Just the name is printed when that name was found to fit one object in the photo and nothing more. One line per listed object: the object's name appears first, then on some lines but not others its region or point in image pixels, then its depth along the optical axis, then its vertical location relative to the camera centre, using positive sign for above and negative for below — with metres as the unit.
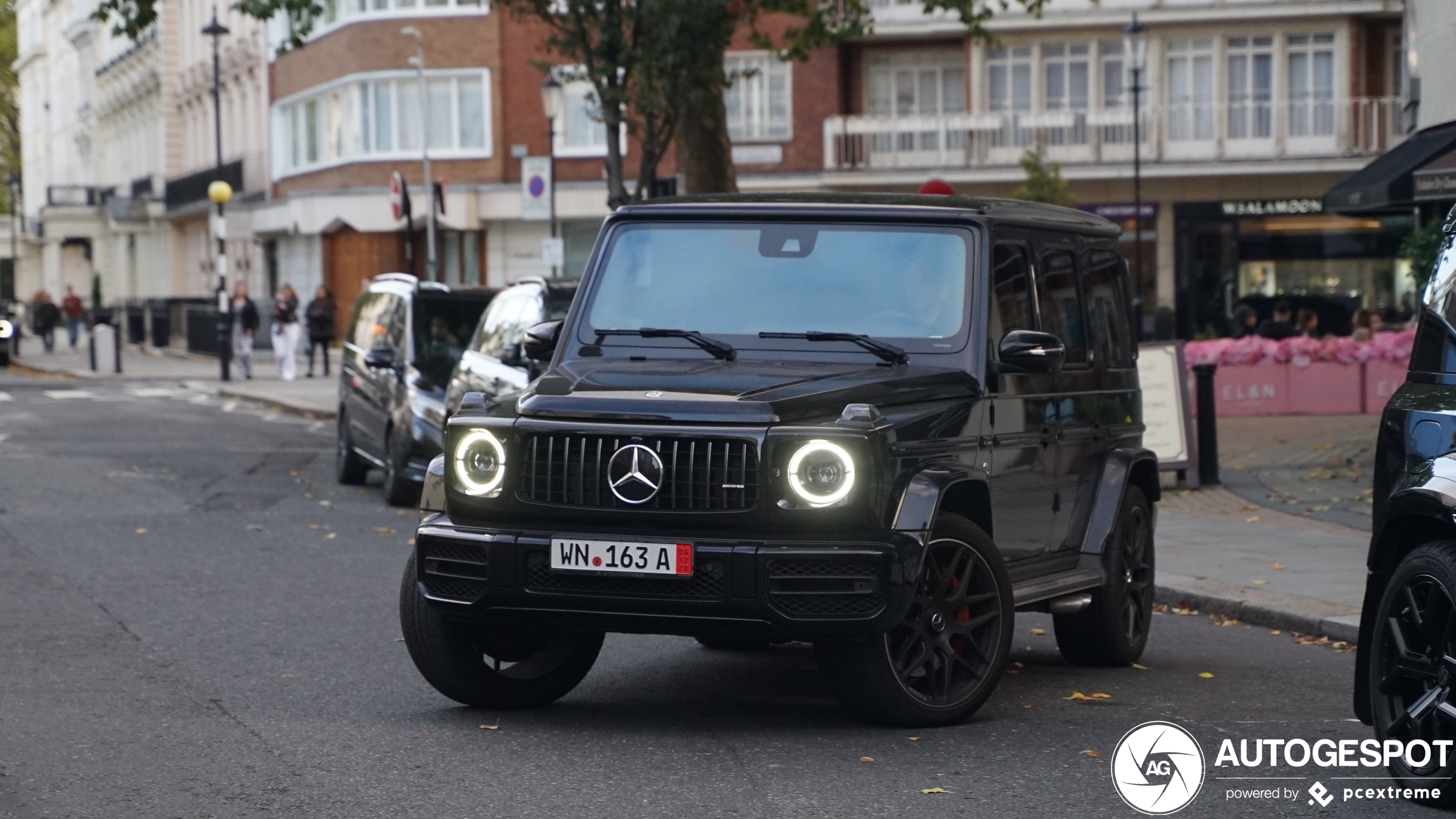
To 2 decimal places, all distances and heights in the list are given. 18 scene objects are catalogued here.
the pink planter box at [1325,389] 23.30 -1.29
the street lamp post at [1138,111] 38.16 +3.29
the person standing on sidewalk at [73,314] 58.47 -0.60
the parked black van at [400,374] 15.74 -0.69
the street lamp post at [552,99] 29.05 +2.68
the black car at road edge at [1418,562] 5.77 -0.83
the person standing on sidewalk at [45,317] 53.34 -0.63
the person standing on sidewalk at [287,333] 37.12 -0.78
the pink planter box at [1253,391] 23.41 -1.31
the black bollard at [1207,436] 16.88 -1.30
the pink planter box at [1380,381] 23.09 -1.19
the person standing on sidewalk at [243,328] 37.28 -0.70
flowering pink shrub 23.30 -0.86
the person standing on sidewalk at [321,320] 39.00 -0.59
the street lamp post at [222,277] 36.66 +0.27
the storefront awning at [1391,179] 17.12 +0.82
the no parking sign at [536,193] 25.56 +1.17
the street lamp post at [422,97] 44.66 +4.31
